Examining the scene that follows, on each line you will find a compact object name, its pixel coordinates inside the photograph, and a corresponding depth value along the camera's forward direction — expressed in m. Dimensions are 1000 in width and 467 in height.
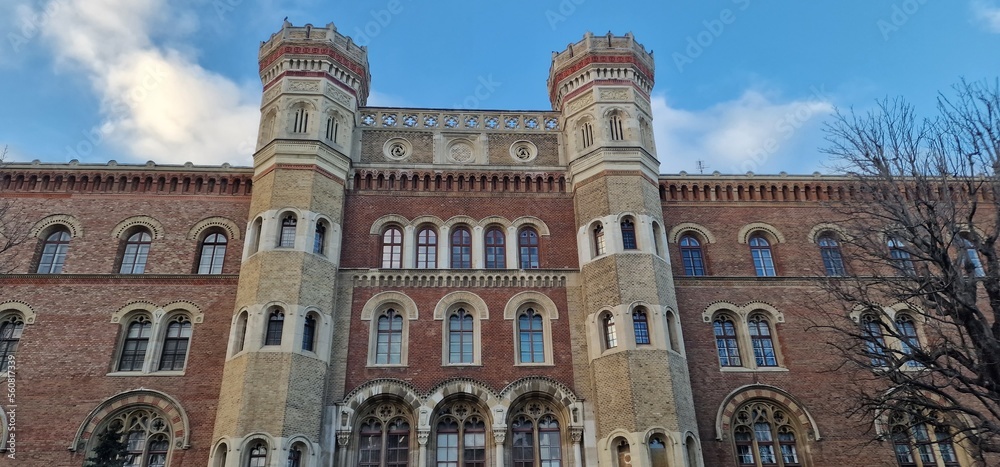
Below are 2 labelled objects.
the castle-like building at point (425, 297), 20.36
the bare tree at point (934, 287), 15.63
